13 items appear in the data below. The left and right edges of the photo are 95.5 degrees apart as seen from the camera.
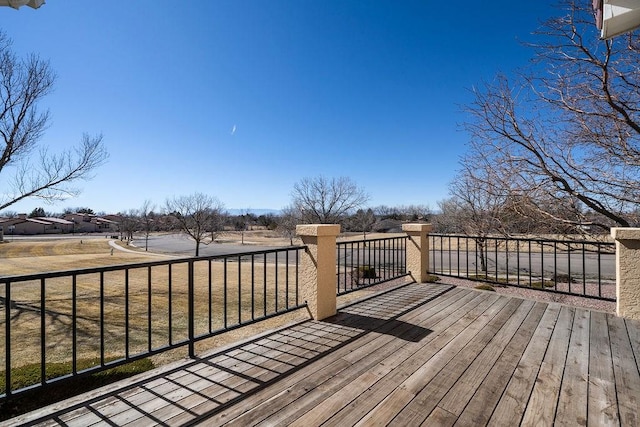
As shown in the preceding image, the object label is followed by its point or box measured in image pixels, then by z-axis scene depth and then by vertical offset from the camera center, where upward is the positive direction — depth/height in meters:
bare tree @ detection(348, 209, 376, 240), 32.01 -0.25
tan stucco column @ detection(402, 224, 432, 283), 5.09 -0.57
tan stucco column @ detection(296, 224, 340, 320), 3.34 -0.58
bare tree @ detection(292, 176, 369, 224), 24.00 +1.79
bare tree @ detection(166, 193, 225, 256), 24.73 +0.56
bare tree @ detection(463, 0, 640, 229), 4.79 +1.78
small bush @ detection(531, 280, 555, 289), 8.54 -1.99
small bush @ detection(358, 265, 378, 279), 10.43 -2.03
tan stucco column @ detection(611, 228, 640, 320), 3.35 -0.61
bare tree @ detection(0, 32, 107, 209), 9.86 +3.57
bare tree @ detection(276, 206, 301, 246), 26.77 -0.28
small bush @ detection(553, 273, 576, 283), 9.82 -2.13
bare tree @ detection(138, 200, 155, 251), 44.34 +1.26
